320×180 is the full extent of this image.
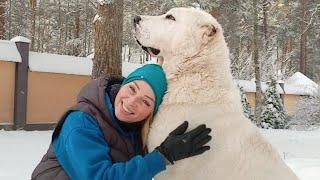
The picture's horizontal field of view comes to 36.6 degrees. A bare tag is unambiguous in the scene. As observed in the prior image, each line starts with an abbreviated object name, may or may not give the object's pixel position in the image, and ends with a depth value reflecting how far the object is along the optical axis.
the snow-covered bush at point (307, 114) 20.95
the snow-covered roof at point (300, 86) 26.81
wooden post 13.07
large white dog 2.44
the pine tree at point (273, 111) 19.25
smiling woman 2.12
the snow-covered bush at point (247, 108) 18.06
